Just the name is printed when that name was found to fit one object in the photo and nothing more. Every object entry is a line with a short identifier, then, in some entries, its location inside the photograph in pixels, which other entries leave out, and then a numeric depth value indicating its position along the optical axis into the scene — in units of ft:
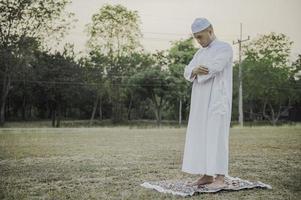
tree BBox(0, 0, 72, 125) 104.83
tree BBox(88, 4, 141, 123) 126.00
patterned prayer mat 15.38
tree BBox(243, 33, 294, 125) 150.20
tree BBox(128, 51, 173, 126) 133.18
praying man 15.90
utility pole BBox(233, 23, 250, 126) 123.00
